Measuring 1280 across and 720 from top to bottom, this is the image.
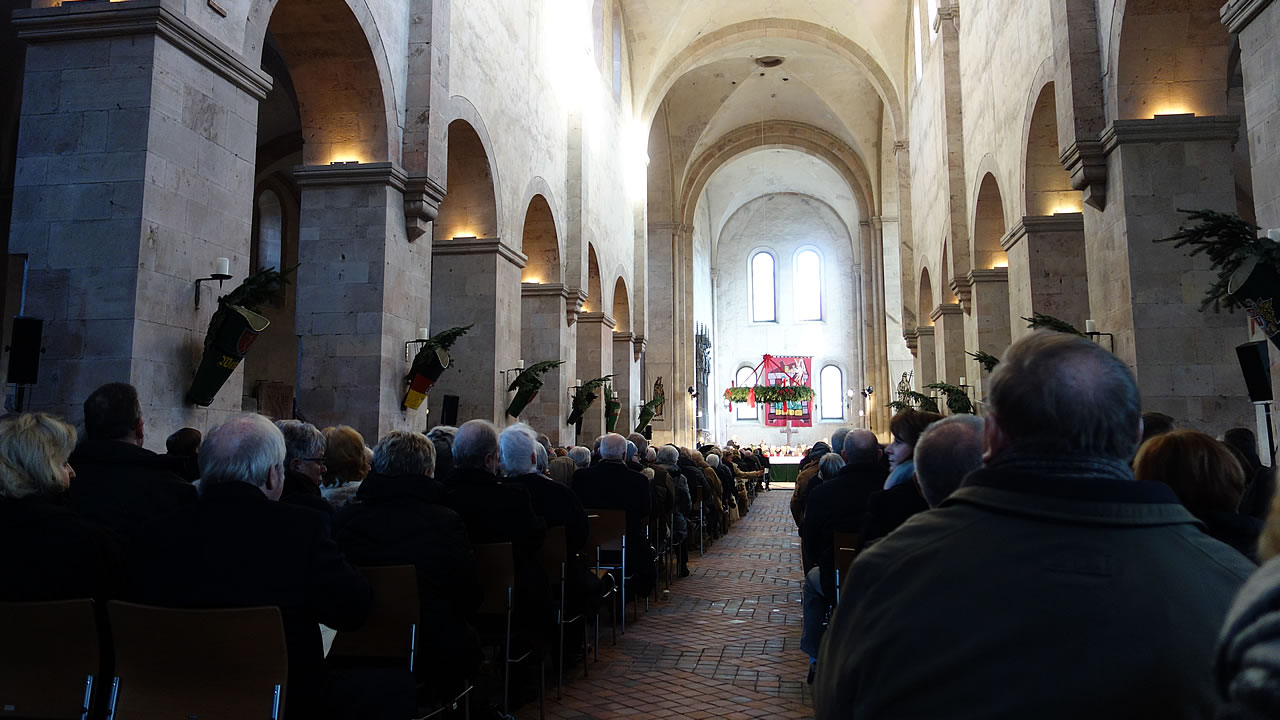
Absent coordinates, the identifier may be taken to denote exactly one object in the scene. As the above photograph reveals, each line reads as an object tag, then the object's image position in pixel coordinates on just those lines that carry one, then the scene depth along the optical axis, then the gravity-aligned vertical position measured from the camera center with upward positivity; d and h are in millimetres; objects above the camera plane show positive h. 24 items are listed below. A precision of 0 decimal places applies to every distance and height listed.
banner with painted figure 32750 +2568
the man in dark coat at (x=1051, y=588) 1124 -192
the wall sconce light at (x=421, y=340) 8797 +1069
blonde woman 2344 -236
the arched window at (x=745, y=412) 35156 +1346
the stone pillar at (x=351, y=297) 8242 +1413
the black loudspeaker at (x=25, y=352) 4977 +530
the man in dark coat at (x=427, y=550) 3104 -369
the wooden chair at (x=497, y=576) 3707 -555
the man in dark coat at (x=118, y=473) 3227 -104
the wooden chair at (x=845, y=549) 4078 -490
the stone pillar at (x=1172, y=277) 7270 +1408
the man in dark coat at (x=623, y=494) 6242 -348
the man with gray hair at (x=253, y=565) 2197 -302
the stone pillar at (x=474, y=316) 10945 +1644
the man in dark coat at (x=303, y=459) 3482 -56
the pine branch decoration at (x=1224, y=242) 4824 +1129
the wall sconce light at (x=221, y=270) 5676 +1135
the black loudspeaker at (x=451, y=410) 9828 +401
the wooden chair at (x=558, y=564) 4469 -609
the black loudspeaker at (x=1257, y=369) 5746 +506
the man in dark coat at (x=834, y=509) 4457 -352
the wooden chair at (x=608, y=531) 5695 -554
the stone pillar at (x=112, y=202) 5133 +1471
